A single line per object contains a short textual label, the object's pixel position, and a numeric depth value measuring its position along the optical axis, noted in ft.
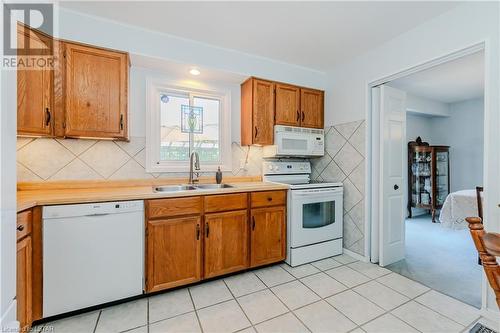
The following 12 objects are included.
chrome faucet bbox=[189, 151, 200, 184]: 8.36
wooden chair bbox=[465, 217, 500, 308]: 2.60
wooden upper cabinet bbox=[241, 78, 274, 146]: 8.71
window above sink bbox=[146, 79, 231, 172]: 8.21
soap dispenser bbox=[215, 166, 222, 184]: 8.61
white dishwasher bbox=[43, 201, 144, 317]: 5.12
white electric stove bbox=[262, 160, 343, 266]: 8.10
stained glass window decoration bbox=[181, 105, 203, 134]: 8.84
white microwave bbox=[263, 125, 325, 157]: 8.98
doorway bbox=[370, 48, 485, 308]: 8.13
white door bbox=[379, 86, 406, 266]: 8.28
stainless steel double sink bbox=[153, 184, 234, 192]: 7.84
